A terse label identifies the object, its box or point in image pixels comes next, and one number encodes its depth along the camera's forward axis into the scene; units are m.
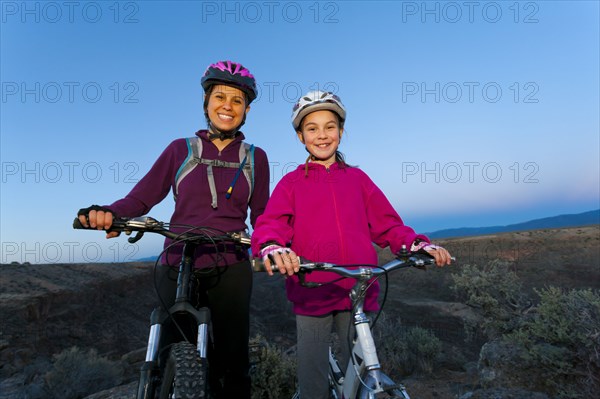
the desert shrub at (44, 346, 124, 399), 7.01
